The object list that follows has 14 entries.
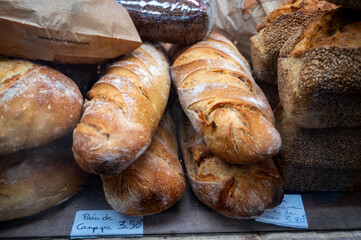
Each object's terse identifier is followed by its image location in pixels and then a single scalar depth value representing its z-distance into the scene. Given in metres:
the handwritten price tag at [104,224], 0.35
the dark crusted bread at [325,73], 0.30
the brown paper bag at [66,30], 0.34
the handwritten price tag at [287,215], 0.37
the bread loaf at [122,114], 0.31
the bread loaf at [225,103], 0.33
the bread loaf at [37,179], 0.36
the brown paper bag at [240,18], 0.54
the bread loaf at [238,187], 0.36
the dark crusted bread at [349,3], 0.30
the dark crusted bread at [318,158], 0.37
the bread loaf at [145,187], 0.36
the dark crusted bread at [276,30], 0.40
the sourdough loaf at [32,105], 0.33
